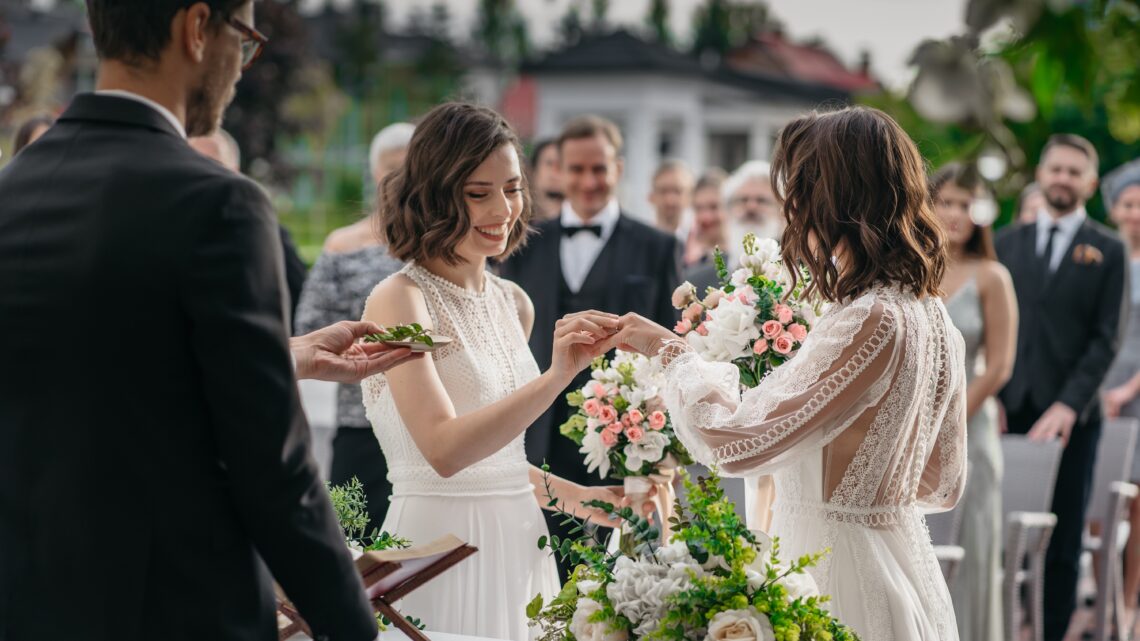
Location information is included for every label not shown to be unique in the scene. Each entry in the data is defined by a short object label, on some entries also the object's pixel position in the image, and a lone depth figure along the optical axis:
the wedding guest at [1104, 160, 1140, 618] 7.91
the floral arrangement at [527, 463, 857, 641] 2.15
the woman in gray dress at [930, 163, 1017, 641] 5.73
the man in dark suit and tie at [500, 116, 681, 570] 5.56
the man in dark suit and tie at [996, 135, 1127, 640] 6.69
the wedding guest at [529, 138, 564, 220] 7.23
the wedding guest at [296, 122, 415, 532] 4.98
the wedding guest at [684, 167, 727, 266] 7.78
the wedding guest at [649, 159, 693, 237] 8.30
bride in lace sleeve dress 2.67
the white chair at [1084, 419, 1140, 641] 6.68
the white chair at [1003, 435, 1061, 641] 5.84
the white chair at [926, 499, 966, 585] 5.30
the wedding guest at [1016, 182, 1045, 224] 8.41
